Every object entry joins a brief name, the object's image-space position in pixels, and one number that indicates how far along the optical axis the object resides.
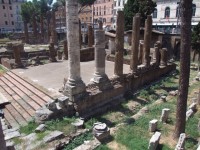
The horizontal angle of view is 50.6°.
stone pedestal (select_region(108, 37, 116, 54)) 26.46
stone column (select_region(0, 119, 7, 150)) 5.17
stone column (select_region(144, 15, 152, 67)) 17.92
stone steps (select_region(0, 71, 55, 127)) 11.70
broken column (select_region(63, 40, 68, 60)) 24.35
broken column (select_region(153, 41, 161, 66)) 20.39
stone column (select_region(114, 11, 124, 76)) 14.04
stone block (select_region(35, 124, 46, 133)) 9.71
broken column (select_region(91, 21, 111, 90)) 12.97
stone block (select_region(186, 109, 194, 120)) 11.21
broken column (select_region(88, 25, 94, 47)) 25.96
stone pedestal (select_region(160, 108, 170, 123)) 10.84
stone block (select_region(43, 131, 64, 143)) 9.05
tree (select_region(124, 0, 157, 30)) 30.66
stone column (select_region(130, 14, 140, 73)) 16.17
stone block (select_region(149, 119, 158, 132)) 9.90
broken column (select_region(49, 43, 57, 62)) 23.25
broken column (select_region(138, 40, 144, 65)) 21.35
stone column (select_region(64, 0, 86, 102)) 11.40
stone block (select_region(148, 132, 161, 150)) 8.24
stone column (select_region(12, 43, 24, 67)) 20.23
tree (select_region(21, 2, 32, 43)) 54.41
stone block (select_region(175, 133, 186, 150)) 7.73
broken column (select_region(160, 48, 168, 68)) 21.04
